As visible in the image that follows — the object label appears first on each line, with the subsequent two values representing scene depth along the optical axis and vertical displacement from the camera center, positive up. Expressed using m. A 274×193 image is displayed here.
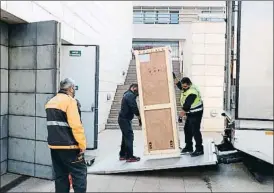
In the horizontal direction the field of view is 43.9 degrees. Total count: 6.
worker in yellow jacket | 3.73 -0.50
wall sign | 6.66 +0.73
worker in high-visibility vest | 5.82 -0.29
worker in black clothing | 5.89 -0.46
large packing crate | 5.60 -0.13
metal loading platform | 5.27 -1.18
